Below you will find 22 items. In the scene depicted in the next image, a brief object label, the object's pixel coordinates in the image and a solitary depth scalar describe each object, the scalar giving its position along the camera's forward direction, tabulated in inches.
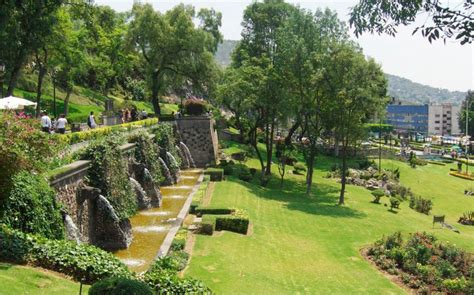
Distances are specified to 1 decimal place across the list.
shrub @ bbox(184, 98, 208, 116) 1868.8
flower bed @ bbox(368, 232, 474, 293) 729.6
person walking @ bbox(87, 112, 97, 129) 1195.9
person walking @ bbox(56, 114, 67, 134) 992.9
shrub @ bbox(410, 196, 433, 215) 1552.7
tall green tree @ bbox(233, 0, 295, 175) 2258.9
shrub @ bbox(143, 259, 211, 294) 482.6
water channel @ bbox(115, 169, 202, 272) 751.7
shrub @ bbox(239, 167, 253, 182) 1527.3
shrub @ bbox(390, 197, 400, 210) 1450.5
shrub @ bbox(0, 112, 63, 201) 471.2
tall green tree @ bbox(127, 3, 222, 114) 1765.5
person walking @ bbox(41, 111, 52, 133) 948.0
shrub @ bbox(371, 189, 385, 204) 1521.9
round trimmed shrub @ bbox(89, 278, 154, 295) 361.7
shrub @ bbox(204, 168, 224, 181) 1444.4
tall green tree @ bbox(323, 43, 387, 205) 1322.6
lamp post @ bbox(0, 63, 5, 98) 1461.6
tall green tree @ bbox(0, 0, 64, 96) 1023.0
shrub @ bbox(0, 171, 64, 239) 525.0
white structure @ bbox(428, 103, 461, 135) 6284.5
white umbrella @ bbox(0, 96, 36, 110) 941.4
